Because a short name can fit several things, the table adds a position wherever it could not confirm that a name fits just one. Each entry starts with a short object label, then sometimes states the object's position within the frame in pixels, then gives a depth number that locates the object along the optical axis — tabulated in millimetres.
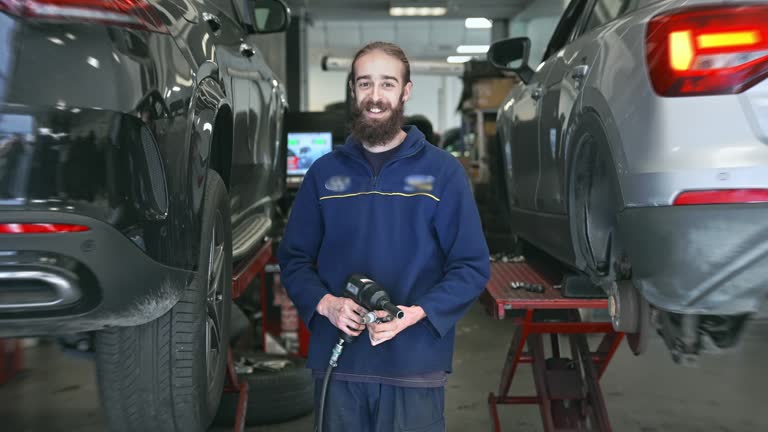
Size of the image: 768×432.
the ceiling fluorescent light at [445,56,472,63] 23327
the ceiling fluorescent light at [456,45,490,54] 21500
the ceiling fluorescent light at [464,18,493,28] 14952
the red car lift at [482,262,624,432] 2793
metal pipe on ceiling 14716
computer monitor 6027
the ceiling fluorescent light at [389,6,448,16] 13234
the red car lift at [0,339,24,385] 4469
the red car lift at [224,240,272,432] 2675
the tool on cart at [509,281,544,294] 2783
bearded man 1880
